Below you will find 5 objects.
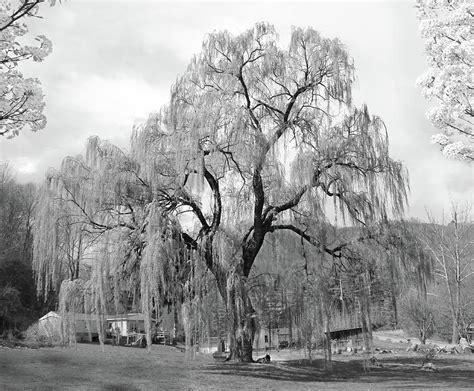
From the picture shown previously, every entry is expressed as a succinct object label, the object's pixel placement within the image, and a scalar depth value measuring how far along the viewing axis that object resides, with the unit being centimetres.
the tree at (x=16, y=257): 2816
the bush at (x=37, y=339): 2137
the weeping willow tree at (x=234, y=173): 1356
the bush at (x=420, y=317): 2788
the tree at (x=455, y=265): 2788
